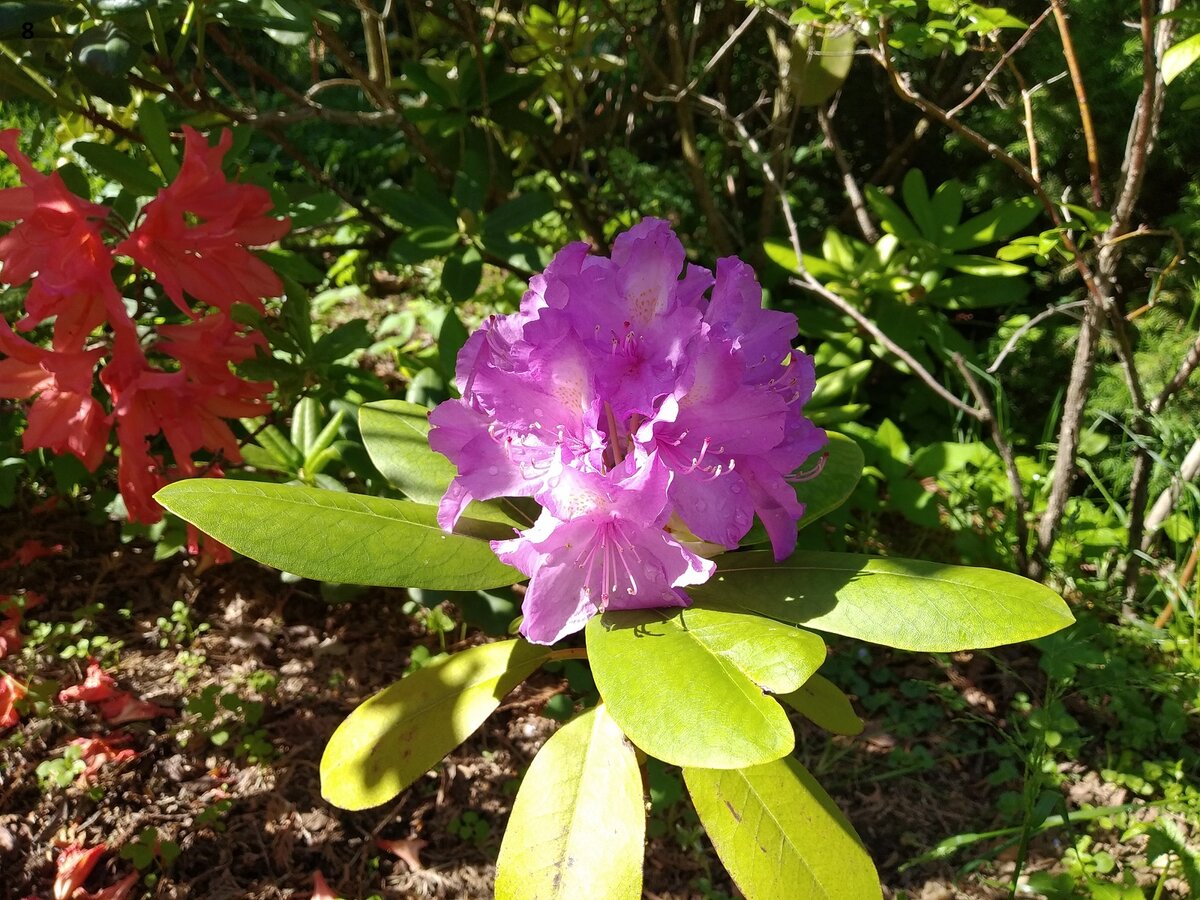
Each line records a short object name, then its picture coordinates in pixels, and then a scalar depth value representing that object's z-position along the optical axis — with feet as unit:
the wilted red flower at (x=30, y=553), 2.09
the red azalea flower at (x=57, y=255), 1.38
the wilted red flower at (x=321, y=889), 1.52
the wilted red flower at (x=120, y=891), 1.49
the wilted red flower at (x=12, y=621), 1.89
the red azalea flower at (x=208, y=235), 1.42
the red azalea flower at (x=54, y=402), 1.47
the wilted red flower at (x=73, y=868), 1.48
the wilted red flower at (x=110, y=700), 1.77
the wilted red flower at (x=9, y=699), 1.74
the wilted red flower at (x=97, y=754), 1.69
